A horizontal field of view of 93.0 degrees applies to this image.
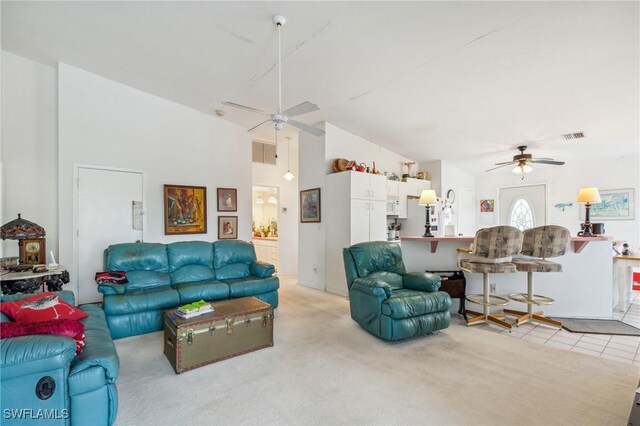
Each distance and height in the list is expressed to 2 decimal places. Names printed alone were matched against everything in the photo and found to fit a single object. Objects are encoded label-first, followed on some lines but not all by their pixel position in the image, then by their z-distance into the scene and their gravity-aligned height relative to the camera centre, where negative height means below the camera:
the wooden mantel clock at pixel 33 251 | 3.72 -0.47
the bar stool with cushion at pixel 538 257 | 3.57 -0.56
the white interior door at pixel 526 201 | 6.78 +0.25
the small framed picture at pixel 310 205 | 5.71 +0.14
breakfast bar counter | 3.94 -0.94
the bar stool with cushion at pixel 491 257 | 3.43 -0.53
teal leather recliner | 3.14 -0.92
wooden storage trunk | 2.60 -1.11
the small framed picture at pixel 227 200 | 5.70 +0.25
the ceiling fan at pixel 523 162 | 5.14 +0.87
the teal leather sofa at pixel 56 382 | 1.62 -0.96
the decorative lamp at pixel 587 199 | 4.00 +0.16
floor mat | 3.52 -1.40
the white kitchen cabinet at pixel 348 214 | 5.12 -0.04
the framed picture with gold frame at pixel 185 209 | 5.12 +0.07
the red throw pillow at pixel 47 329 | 1.76 -0.69
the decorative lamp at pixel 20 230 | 3.36 -0.19
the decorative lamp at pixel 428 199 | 4.35 +0.19
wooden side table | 3.18 -0.74
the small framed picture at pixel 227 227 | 5.70 -0.28
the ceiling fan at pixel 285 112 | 2.73 +0.93
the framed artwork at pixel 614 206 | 5.77 +0.10
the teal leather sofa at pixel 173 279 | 3.37 -0.88
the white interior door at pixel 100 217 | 4.39 -0.06
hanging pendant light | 6.76 +1.39
